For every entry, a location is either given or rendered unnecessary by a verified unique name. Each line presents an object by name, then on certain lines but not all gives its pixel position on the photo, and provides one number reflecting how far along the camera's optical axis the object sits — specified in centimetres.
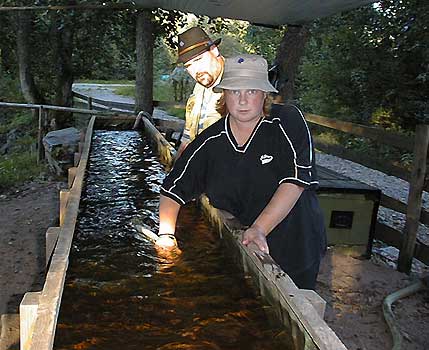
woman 213
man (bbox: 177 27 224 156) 279
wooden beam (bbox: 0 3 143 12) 725
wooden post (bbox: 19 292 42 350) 170
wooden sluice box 168
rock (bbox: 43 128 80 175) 862
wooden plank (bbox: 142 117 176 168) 507
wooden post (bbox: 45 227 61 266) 282
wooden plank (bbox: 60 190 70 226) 336
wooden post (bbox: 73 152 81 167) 587
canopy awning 477
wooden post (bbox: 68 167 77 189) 438
